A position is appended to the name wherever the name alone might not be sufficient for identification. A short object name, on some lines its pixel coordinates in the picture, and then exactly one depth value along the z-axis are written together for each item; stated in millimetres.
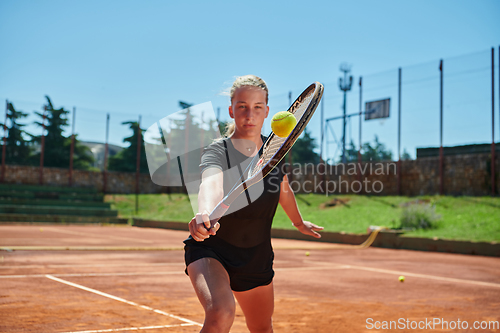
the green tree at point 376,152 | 22453
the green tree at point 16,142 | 28308
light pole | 23672
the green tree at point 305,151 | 25578
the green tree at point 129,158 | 32969
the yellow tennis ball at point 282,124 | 2613
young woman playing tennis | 2221
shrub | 15305
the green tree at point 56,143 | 29453
